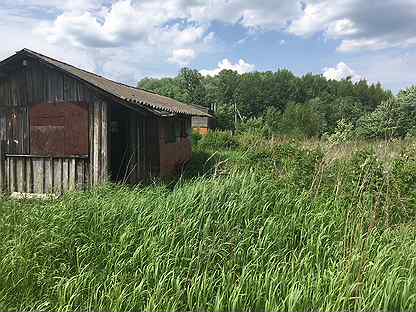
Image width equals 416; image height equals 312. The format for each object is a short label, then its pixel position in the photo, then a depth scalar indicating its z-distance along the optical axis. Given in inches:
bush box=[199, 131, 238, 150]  1020.5
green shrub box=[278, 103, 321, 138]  1642.5
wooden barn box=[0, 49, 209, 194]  370.9
